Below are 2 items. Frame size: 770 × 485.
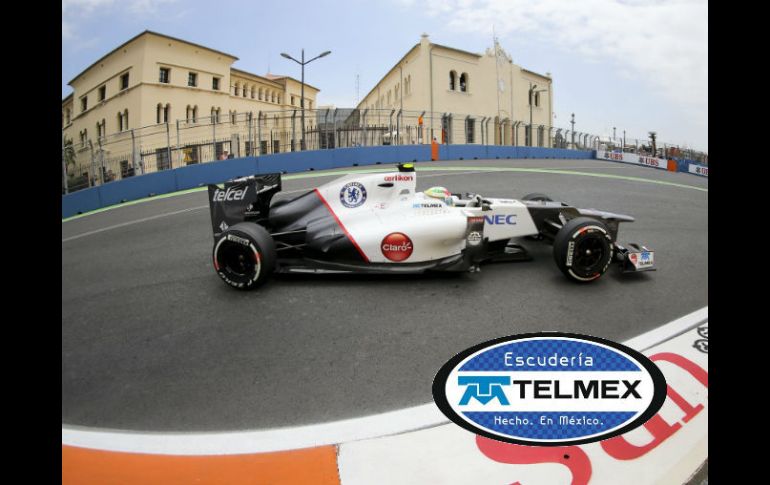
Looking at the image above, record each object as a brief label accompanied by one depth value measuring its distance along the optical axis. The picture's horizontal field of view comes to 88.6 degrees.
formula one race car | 2.36
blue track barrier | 3.95
